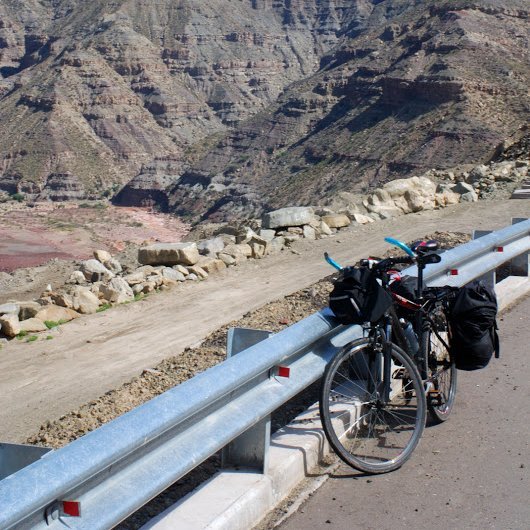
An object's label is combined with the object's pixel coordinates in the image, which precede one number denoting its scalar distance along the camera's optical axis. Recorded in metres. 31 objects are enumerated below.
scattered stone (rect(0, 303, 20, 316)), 12.22
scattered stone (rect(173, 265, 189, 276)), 13.85
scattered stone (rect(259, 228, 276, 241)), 16.30
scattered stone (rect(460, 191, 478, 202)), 19.44
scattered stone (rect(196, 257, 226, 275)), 14.07
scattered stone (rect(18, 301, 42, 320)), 12.25
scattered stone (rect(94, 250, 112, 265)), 20.01
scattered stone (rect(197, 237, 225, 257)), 15.40
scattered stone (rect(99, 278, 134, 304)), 12.96
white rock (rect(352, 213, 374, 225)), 17.61
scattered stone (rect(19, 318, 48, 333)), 11.29
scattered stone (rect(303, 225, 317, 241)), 16.34
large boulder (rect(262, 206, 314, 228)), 16.86
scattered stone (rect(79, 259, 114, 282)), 16.34
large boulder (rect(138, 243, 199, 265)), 14.39
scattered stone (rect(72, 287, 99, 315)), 12.48
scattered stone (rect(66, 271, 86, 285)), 16.38
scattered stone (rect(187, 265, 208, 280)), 13.80
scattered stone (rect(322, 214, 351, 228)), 17.34
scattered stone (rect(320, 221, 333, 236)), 16.69
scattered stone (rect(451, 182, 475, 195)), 20.03
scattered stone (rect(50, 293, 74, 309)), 12.55
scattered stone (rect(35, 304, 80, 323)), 11.92
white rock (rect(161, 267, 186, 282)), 13.70
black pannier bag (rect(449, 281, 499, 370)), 5.50
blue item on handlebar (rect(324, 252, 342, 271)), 5.24
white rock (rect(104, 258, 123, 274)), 17.88
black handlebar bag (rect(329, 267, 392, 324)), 4.98
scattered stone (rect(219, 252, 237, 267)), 14.49
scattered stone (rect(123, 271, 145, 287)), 13.83
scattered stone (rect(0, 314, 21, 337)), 11.05
